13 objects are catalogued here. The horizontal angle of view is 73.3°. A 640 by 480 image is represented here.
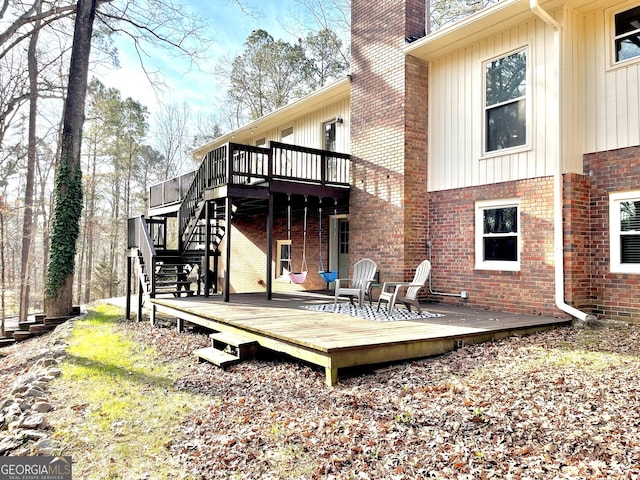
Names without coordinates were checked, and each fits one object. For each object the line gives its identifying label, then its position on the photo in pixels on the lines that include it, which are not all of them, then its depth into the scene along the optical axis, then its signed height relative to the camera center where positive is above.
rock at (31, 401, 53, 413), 4.34 -1.58
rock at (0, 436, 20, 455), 3.48 -1.59
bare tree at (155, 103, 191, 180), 28.38 +7.78
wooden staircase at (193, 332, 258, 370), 5.44 -1.34
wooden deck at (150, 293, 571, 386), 4.57 -0.98
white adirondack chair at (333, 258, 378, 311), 7.64 -0.50
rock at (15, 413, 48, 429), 3.84 -1.55
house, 6.55 +1.77
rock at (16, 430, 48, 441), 3.61 -1.56
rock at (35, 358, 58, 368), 6.35 -1.67
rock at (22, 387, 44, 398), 4.84 -1.61
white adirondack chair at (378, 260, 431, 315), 6.90 -0.62
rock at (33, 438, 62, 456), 3.37 -1.56
